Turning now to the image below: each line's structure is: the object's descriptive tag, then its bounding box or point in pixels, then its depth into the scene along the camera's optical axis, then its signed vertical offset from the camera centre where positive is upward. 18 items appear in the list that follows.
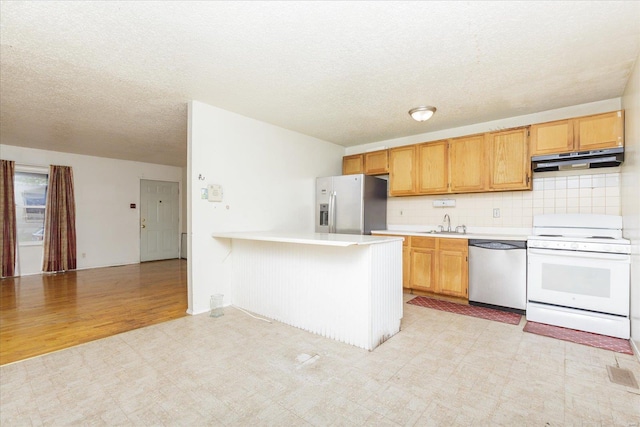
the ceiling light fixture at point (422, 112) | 3.49 +1.20
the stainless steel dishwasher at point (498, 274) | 3.36 -0.70
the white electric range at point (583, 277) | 2.74 -0.62
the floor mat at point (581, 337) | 2.58 -1.14
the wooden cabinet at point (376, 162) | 4.86 +0.86
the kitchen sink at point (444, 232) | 4.35 -0.26
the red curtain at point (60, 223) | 5.79 -0.17
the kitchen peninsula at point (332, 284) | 2.50 -0.67
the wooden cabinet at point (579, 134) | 3.04 +0.87
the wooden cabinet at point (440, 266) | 3.76 -0.68
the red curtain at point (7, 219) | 5.32 -0.09
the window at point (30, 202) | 5.61 +0.24
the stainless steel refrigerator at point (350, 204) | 4.50 +0.16
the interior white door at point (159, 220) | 7.23 -0.15
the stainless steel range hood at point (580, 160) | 3.03 +0.58
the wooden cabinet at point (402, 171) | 4.56 +0.68
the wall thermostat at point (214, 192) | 3.53 +0.26
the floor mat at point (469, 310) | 3.27 -1.14
